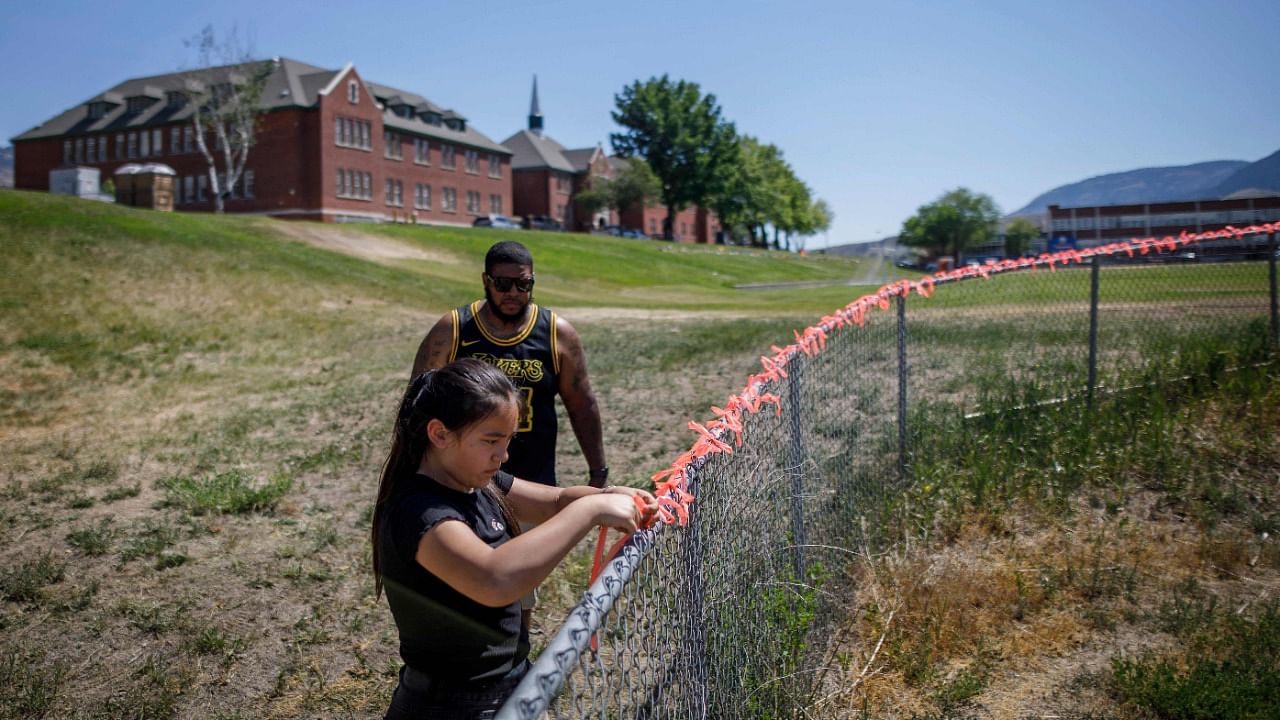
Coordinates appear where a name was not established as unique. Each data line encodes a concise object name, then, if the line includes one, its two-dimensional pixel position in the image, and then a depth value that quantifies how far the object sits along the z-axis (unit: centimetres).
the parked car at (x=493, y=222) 6625
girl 221
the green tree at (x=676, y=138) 8725
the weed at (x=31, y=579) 549
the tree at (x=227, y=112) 5856
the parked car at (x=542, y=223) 7641
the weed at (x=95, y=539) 629
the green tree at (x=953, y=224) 8969
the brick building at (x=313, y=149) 5947
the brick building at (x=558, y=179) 8488
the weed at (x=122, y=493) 760
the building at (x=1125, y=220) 4641
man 408
